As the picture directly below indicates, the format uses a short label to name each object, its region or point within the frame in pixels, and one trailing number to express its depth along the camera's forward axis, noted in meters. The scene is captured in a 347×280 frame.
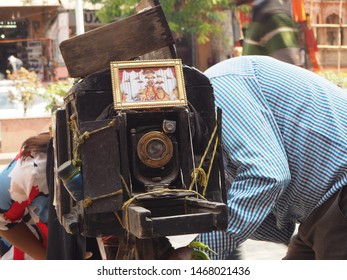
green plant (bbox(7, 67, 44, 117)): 15.07
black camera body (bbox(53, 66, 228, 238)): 2.08
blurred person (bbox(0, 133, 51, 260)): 3.35
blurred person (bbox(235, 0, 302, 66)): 6.80
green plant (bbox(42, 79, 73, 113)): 14.27
